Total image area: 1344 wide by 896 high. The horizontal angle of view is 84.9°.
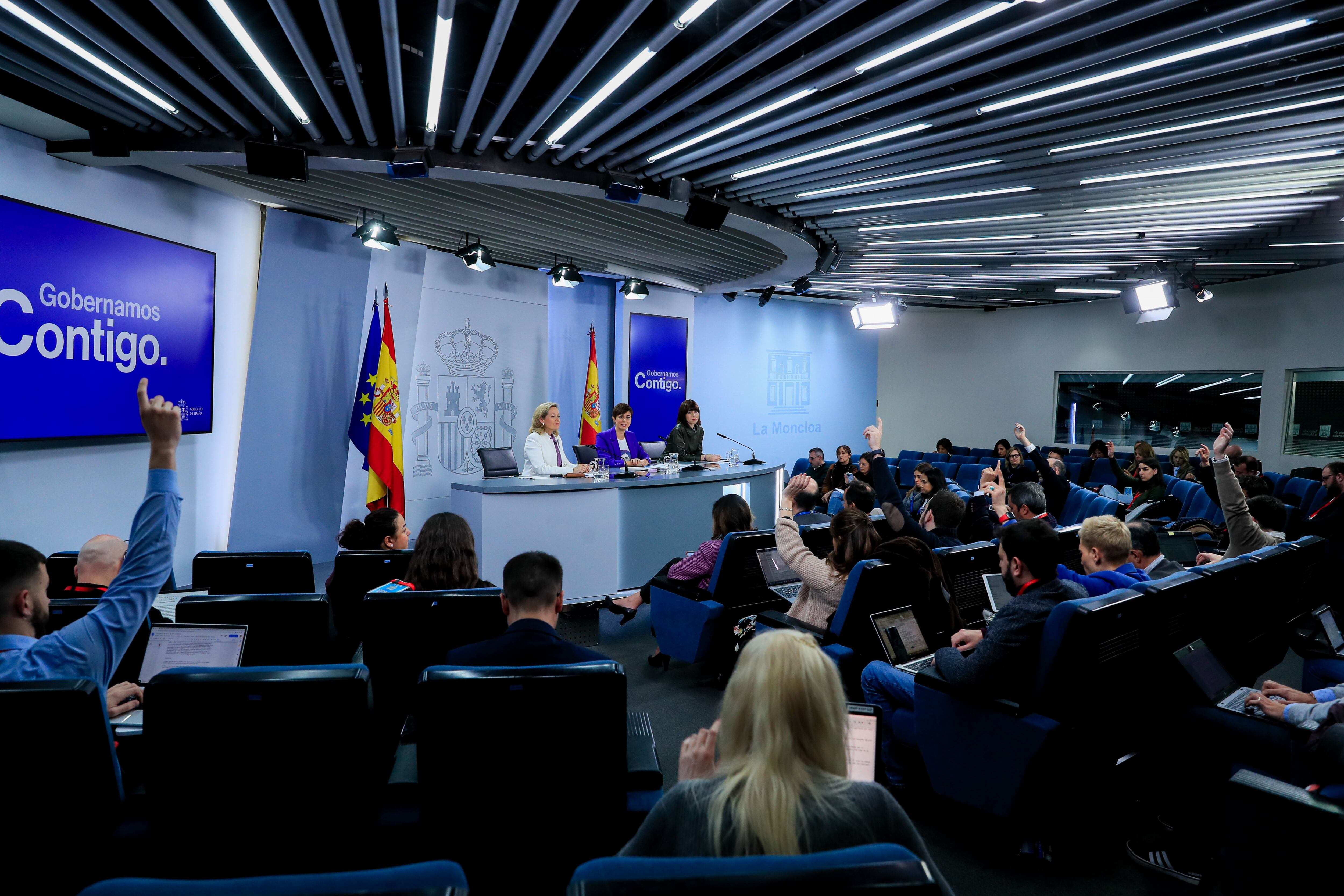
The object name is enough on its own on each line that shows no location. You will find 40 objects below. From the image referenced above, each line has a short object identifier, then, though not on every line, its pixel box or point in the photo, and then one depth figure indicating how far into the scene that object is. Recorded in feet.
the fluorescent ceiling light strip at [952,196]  19.60
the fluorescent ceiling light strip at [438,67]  10.82
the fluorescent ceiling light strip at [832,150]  15.40
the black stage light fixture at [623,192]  18.47
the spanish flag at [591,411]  32.91
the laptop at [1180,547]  16.46
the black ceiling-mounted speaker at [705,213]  19.81
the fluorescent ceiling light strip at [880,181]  17.39
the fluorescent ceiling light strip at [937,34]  10.39
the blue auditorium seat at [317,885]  3.01
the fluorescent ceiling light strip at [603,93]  12.26
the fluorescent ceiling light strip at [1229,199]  19.70
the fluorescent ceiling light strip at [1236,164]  16.38
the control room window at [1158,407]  36.83
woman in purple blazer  24.85
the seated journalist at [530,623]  7.24
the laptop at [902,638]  10.65
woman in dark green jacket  27.17
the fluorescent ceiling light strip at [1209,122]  13.50
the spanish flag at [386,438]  23.86
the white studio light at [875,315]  35.01
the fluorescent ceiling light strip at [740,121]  13.83
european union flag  23.97
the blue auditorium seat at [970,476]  34.42
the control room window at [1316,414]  32.42
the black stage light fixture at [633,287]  32.73
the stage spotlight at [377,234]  21.48
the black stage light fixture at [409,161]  16.31
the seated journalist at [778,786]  4.01
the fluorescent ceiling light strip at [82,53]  10.82
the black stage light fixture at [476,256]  25.67
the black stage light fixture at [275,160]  15.65
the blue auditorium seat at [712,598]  14.23
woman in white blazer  22.17
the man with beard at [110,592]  6.09
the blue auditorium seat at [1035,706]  8.40
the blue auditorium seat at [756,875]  3.11
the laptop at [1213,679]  9.11
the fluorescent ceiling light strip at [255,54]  10.76
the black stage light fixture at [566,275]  29.27
